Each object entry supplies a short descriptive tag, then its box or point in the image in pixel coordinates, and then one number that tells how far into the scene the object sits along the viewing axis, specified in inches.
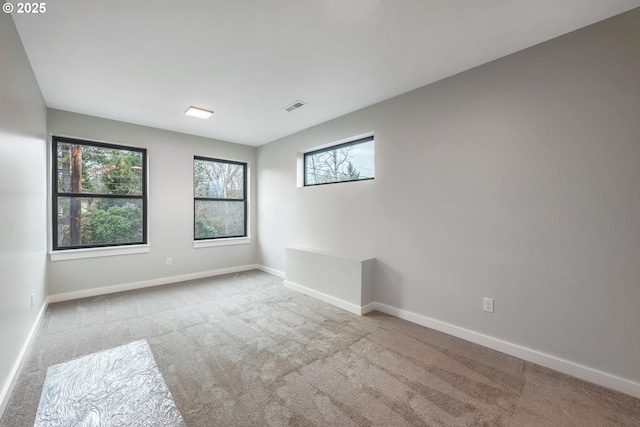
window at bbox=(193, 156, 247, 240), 186.2
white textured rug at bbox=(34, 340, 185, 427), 61.0
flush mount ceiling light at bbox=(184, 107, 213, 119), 133.6
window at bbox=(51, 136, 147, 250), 138.1
